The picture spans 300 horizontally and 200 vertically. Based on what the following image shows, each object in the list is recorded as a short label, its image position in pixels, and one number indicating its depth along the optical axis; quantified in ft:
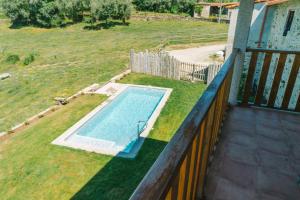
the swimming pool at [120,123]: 24.37
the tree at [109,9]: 96.53
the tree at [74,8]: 100.88
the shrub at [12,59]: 56.29
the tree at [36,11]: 99.91
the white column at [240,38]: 10.39
